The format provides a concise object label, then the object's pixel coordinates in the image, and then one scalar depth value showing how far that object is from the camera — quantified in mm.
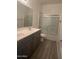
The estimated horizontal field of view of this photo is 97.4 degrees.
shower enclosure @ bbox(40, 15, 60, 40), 2250
